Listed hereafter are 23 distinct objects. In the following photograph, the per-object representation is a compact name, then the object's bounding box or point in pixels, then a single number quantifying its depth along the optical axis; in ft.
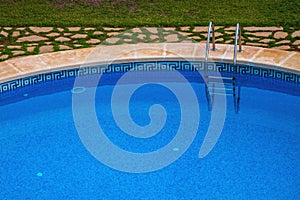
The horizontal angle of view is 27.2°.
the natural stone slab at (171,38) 24.03
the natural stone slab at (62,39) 24.52
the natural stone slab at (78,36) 24.85
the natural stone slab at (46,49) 23.43
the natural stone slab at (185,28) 25.18
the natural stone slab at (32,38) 24.58
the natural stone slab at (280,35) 24.13
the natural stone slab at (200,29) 25.02
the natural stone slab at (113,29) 25.58
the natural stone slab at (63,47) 23.66
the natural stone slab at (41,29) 25.46
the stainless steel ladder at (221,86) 21.16
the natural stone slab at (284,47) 22.92
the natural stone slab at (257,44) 23.35
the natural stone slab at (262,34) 24.43
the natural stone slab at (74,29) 25.57
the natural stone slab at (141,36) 24.30
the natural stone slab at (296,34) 24.14
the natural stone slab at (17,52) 23.07
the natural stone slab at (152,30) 25.08
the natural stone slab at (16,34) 25.07
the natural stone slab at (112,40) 24.17
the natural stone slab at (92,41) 24.18
